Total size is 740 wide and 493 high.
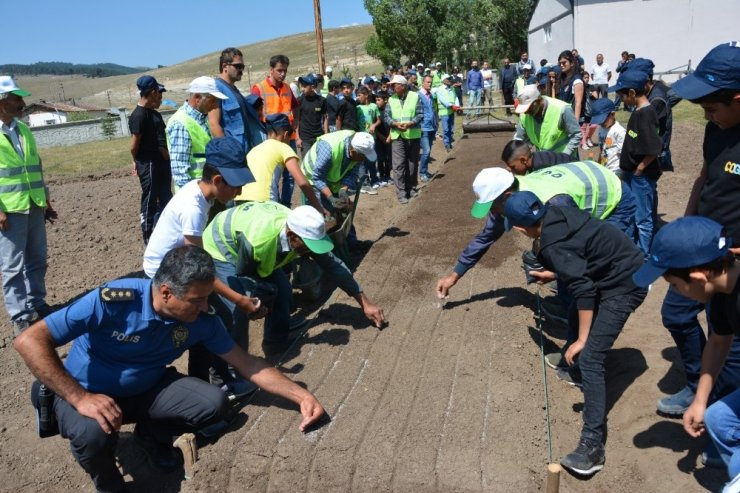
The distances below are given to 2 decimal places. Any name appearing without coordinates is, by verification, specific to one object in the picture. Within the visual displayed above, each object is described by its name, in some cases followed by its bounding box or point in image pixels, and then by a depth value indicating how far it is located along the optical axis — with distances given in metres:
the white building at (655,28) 23.20
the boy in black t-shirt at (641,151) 4.73
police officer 2.67
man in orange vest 6.31
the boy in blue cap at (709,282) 2.14
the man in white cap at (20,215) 4.63
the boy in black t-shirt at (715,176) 2.78
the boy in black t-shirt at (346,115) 8.84
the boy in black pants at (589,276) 2.90
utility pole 15.41
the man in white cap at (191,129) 4.70
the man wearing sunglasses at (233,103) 5.20
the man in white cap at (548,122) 5.23
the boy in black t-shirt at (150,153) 5.27
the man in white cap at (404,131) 8.19
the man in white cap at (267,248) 3.49
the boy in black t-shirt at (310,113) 8.69
